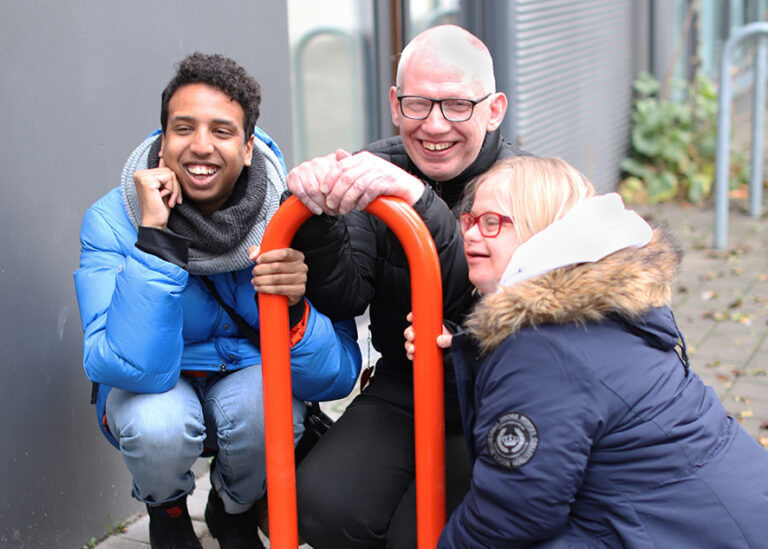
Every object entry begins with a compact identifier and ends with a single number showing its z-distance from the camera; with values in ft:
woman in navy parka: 5.94
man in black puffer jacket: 7.75
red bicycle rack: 6.76
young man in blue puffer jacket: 7.75
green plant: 27.12
